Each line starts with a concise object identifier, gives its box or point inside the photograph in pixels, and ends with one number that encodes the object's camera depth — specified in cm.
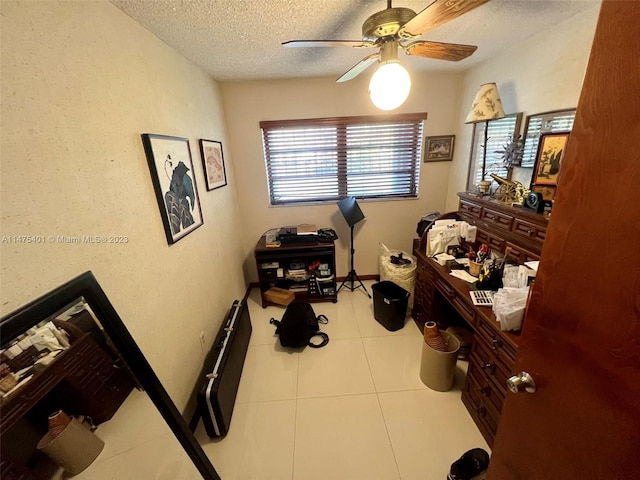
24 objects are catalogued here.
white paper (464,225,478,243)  204
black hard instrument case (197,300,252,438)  146
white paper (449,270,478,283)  176
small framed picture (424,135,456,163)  279
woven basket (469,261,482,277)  179
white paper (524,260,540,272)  141
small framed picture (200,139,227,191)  209
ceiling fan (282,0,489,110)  89
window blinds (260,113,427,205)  277
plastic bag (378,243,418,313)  256
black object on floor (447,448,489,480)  118
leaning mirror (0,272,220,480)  64
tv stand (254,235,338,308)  274
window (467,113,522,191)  197
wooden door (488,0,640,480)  48
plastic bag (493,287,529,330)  121
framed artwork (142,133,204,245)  139
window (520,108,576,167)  155
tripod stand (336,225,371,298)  313
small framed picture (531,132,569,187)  157
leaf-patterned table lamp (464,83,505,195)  180
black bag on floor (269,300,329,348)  222
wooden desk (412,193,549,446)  133
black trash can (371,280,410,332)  233
